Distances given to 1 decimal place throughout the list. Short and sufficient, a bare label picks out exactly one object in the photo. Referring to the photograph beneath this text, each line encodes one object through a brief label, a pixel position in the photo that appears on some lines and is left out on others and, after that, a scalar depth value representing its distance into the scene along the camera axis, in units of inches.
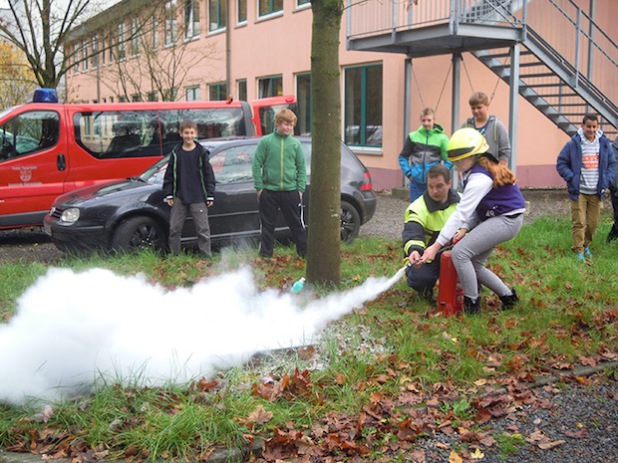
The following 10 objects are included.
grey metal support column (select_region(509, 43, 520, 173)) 589.6
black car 375.2
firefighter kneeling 261.0
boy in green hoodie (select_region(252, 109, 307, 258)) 354.3
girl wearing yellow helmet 246.7
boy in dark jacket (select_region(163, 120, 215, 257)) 364.8
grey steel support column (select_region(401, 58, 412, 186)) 694.6
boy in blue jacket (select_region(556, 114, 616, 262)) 371.9
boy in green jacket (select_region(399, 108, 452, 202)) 378.3
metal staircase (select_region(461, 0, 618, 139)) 576.6
